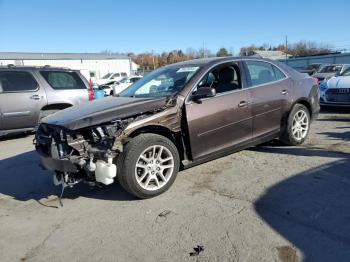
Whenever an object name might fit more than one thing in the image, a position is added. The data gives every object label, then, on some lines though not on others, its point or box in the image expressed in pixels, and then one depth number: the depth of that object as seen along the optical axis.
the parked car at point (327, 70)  18.71
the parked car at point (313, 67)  24.77
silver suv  8.73
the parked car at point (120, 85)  27.35
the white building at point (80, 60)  54.44
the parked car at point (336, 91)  9.95
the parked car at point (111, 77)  36.78
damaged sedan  4.20
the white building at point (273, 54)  64.24
